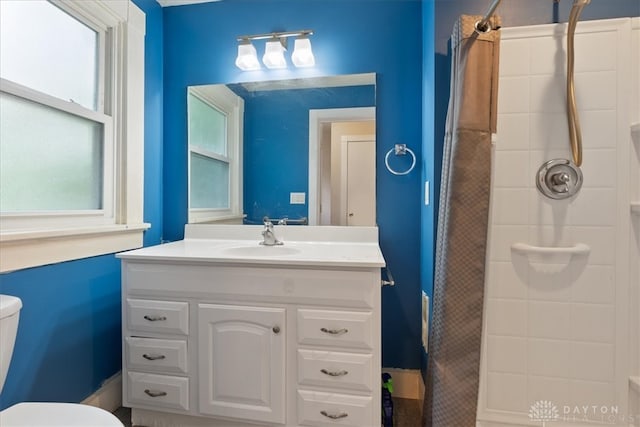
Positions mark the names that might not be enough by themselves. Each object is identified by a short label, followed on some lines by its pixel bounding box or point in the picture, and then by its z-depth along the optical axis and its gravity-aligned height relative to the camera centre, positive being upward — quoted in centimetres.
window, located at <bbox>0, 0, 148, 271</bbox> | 123 +34
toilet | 87 -58
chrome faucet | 177 -17
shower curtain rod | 116 +68
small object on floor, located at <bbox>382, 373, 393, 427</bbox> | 146 -91
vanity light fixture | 179 +88
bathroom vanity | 125 -54
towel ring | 175 +30
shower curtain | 120 -7
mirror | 183 +33
